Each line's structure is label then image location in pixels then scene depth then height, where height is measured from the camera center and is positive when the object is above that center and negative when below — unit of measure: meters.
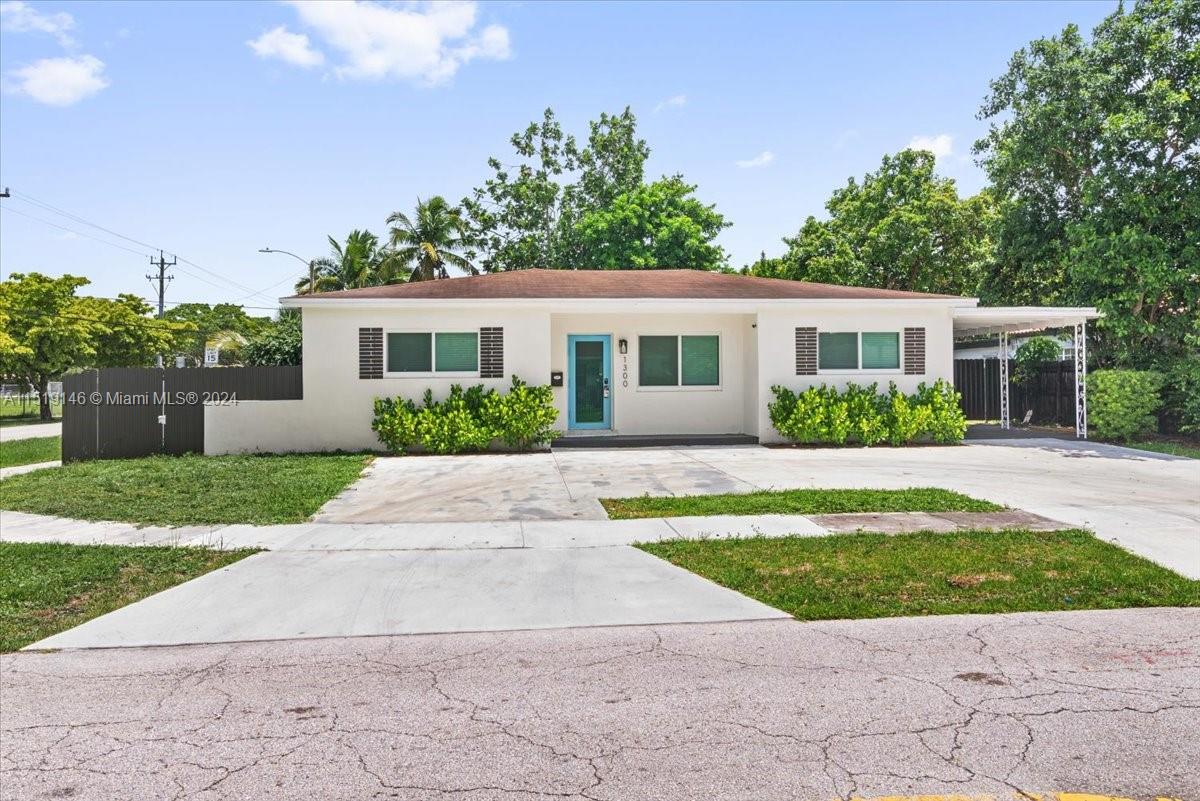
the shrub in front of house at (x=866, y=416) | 15.79 -0.48
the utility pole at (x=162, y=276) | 51.72 +8.04
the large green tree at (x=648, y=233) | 34.00 +7.15
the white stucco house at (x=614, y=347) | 15.45 +1.01
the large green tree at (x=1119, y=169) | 16.61 +5.39
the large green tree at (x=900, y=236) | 30.73 +6.40
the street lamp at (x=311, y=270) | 32.16 +5.34
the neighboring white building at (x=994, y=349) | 22.44 +1.38
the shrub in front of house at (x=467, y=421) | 15.09 -0.53
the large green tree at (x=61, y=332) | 31.56 +2.79
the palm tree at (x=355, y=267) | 35.31 +5.93
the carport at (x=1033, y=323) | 16.66 +1.66
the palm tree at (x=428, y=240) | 36.91 +7.51
